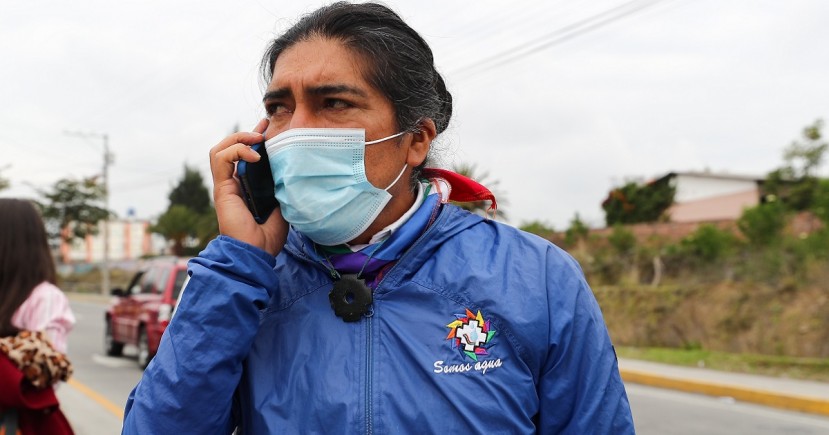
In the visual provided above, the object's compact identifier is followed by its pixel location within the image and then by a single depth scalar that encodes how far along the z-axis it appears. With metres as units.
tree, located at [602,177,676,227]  29.67
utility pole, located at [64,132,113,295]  38.09
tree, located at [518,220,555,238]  22.37
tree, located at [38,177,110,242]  44.22
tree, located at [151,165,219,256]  42.47
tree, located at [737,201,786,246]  16.59
